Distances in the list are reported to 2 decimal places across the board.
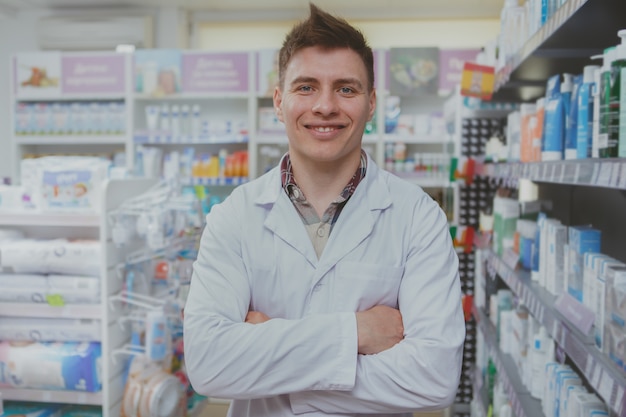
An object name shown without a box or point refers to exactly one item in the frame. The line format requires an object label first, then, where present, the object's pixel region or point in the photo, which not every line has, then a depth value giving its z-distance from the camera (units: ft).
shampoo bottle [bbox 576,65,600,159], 5.36
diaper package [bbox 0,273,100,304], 10.63
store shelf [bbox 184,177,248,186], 19.85
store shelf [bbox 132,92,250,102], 20.02
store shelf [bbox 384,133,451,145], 19.06
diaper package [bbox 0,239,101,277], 10.57
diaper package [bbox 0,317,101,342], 10.86
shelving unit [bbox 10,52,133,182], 20.63
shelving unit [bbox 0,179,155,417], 10.51
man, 4.42
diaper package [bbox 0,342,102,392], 10.55
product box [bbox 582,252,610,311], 5.50
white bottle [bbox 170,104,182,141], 20.29
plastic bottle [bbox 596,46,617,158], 4.62
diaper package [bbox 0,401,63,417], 11.05
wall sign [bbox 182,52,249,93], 20.02
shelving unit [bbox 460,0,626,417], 4.61
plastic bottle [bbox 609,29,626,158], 4.40
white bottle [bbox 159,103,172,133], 20.35
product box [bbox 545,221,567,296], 6.91
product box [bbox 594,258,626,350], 4.89
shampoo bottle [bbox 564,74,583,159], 5.98
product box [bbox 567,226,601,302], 6.16
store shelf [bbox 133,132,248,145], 19.72
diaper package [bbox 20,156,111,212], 10.85
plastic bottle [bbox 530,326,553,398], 7.32
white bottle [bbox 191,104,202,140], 20.12
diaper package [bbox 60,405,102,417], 11.39
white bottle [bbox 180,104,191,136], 20.41
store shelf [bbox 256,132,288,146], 19.65
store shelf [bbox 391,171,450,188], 18.98
